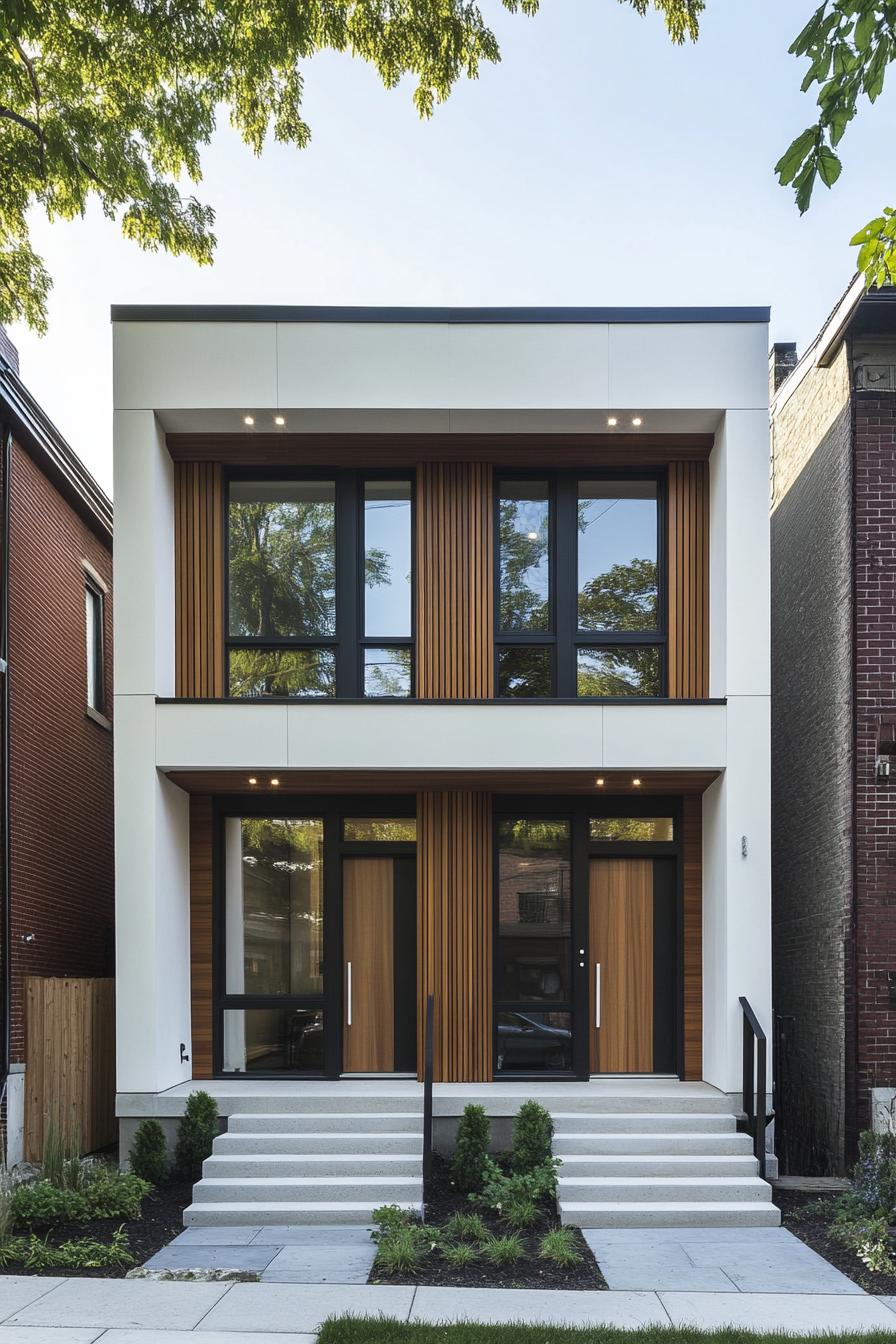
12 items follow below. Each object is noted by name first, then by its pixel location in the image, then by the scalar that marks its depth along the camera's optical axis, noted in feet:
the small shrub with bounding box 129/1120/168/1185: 28.55
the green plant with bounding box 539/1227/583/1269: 22.71
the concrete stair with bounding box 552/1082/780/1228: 25.93
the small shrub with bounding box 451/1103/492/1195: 27.55
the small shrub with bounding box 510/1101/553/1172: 27.61
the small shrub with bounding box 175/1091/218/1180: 28.86
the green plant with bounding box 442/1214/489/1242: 24.04
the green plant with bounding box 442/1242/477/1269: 22.62
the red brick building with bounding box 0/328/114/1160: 32.78
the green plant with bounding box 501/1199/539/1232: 24.93
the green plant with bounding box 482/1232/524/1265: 22.75
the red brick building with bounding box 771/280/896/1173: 30.73
